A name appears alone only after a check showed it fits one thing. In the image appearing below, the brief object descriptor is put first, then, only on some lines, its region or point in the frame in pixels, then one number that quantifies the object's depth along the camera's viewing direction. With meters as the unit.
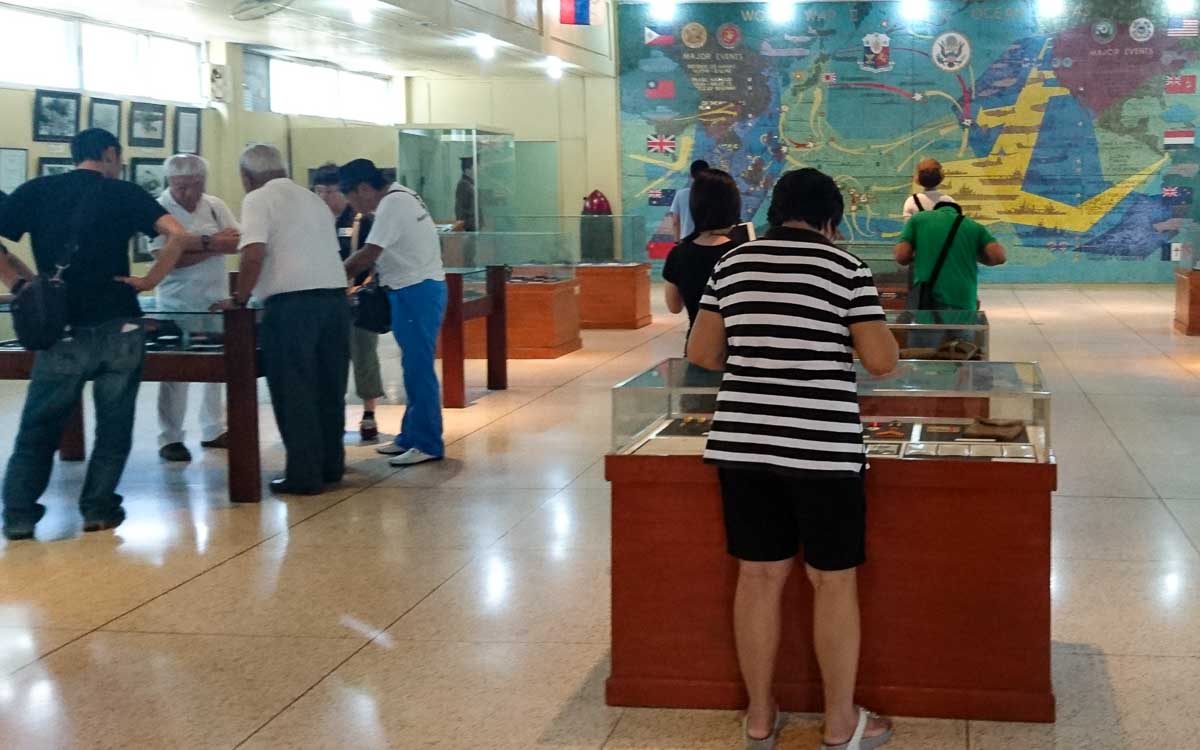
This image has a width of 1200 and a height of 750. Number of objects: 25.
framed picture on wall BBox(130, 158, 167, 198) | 14.94
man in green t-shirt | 7.55
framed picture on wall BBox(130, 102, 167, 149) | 14.83
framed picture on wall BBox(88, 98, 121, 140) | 14.20
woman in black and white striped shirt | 3.74
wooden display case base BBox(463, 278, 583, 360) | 13.42
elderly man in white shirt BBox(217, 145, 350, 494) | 7.14
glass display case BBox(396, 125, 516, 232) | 18.14
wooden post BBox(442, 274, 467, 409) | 10.45
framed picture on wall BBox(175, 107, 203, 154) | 15.45
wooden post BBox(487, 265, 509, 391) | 11.26
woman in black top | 5.99
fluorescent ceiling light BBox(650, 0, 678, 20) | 22.80
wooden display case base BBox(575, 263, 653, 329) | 16.27
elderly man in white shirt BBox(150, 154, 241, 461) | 8.19
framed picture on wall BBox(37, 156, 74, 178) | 13.62
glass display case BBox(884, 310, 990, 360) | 6.35
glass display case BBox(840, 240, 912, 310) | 9.38
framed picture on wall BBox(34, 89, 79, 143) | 13.55
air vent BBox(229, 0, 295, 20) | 13.14
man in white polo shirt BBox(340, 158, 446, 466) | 8.10
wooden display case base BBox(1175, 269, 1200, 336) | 14.64
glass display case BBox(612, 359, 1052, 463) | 4.25
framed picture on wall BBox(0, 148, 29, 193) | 13.26
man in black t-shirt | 6.41
